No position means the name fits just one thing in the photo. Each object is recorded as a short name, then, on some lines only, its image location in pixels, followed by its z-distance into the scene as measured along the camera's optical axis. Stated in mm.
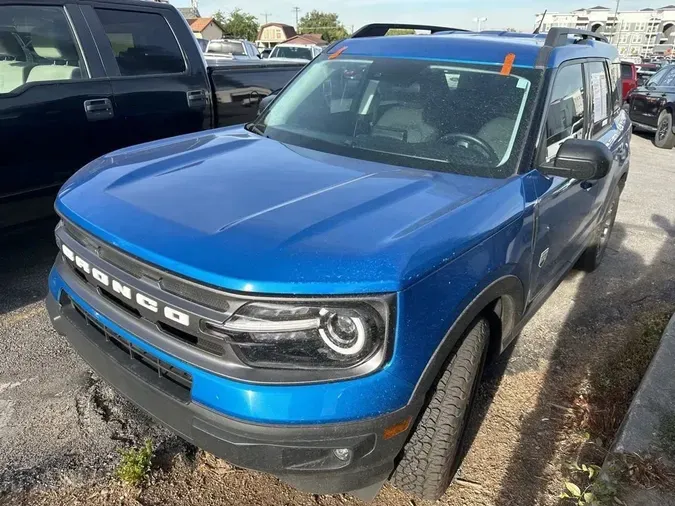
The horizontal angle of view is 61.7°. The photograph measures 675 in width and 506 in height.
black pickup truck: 3654
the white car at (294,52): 20653
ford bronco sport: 1745
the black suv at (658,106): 11867
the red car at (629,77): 15633
